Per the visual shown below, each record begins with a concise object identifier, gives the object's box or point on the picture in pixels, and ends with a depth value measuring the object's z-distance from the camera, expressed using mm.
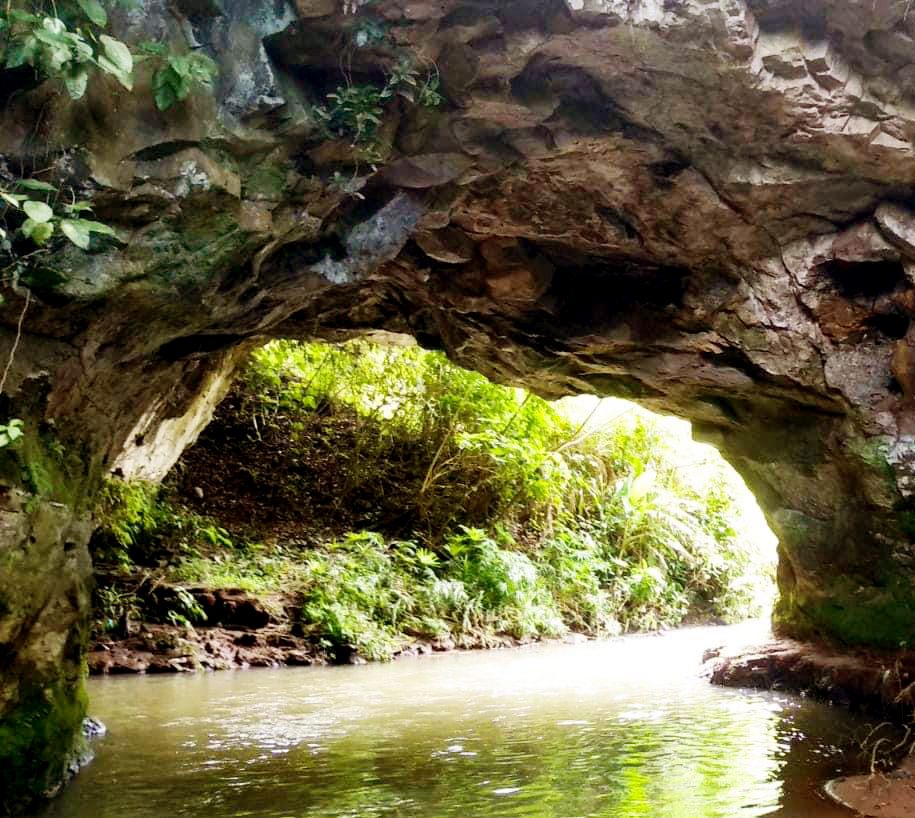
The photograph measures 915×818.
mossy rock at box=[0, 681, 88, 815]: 4203
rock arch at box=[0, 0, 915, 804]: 4262
